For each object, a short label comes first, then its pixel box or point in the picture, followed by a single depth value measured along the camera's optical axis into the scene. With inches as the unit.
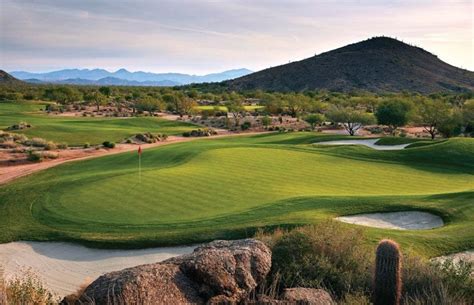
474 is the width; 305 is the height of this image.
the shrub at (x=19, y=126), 1978.7
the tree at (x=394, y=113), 2159.2
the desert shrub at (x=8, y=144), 1597.9
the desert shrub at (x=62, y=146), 1702.8
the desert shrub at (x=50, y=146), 1614.3
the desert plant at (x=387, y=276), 317.1
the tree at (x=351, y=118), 2279.2
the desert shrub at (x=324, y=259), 374.6
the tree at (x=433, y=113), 1995.6
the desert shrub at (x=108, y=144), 1756.9
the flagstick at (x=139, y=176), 828.0
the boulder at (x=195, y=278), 273.7
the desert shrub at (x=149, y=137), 1979.6
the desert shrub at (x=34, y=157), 1459.0
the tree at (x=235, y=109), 3032.5
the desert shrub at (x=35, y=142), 1640.9
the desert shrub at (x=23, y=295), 286.9
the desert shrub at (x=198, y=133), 2298.0
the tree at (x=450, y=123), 1985.7
